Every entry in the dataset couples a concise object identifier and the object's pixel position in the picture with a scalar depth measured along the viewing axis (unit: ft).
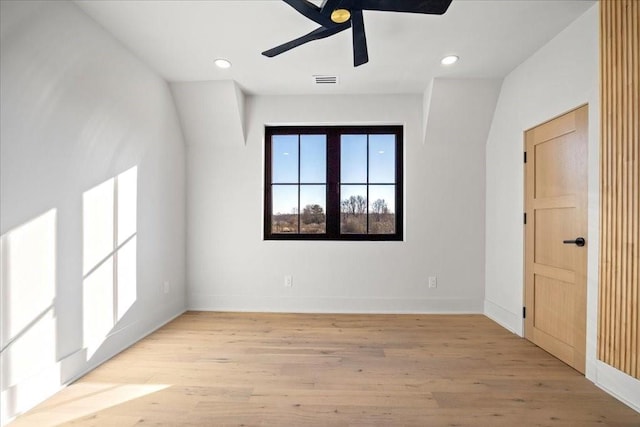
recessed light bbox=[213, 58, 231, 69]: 9.31
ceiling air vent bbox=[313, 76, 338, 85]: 10.37
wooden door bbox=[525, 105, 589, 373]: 7.35
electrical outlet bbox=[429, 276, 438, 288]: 11.73
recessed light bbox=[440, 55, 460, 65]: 9.08
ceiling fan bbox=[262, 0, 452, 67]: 5.50
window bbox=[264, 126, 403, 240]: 12.19
